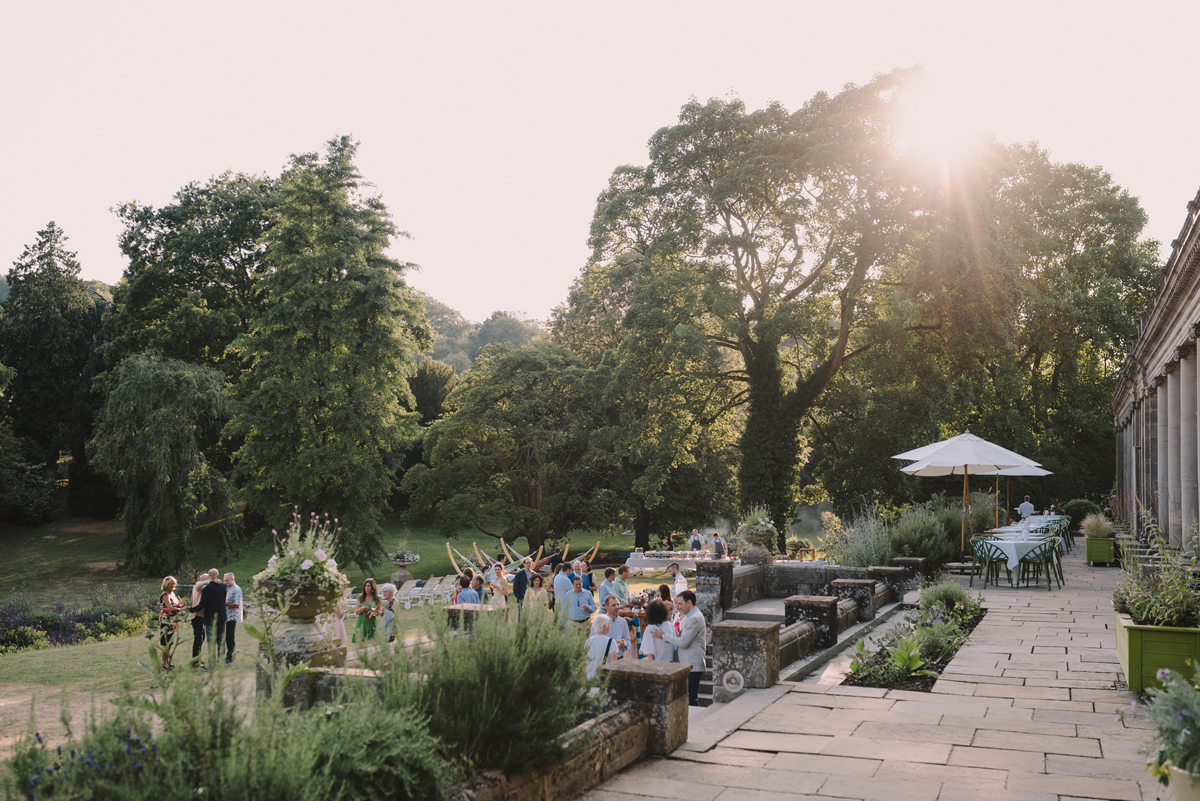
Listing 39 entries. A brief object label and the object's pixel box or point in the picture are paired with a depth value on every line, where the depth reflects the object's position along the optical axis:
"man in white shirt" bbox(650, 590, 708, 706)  8.01
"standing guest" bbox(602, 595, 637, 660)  9.49
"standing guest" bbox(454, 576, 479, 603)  11.20
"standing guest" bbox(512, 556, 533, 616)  13.42
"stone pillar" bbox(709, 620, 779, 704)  7.12
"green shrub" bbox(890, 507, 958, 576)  14.49
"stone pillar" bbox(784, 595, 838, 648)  9.08
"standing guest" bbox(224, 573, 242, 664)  13.08
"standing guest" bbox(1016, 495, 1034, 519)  24.75
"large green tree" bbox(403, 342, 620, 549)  31.59
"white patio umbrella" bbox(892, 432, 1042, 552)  14.93
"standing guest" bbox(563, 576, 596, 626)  11.02
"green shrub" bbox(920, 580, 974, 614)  10.16
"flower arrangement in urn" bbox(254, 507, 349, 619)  7.00
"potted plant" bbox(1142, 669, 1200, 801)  3.46
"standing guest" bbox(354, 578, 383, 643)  10.48
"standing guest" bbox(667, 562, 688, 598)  14.76
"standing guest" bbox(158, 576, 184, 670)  12.32
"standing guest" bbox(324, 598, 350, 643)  10.18
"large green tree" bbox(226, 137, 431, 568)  25.86
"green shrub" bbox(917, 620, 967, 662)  8.38
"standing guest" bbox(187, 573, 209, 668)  11.44
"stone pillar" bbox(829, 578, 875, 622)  10.66
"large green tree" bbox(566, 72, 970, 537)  23.03
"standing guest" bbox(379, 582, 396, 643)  10.75
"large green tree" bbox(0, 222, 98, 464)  37.06
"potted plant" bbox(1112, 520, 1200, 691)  6.09
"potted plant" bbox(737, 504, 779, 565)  15.58
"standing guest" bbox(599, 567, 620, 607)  12.70
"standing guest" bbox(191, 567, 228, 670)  11.76
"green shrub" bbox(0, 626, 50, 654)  16.33
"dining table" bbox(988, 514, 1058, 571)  13.81
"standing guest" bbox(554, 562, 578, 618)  11.38
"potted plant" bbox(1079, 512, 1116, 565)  17.66
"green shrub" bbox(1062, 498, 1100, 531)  28.78
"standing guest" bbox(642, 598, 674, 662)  7.90
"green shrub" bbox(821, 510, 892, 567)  13.95
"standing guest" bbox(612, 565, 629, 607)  13.02
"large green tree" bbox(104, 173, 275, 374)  30.86
